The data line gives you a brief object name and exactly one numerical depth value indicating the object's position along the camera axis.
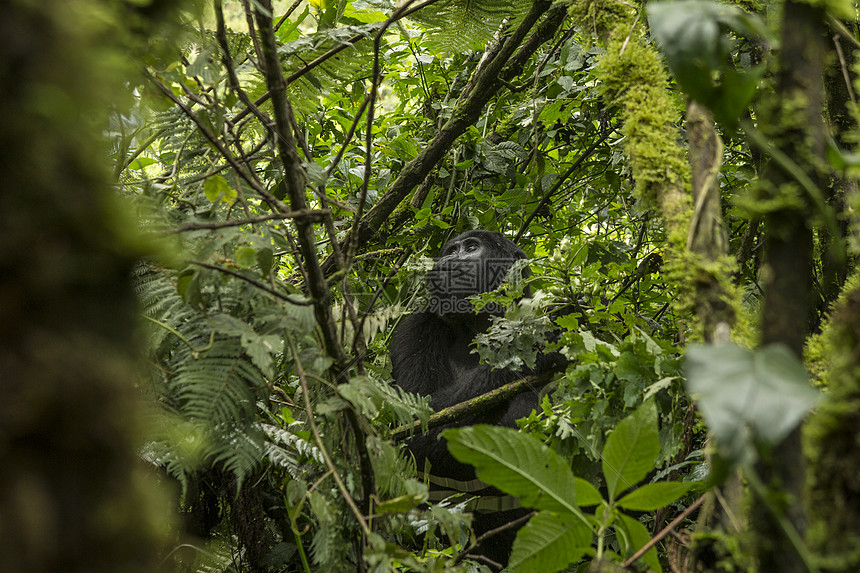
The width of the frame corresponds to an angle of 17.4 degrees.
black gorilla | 4.87
